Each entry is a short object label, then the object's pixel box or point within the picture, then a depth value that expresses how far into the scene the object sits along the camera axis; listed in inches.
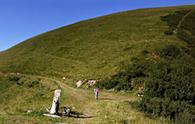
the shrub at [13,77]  1095.8
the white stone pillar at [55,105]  515.0
